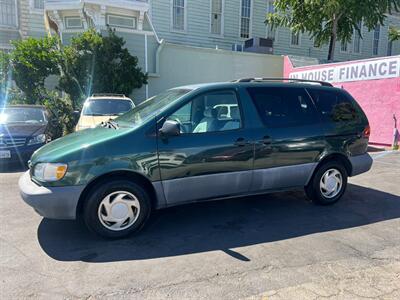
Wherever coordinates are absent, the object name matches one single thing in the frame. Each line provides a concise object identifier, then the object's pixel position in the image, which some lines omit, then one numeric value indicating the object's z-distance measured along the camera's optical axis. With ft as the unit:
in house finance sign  33.88
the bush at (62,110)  37.76
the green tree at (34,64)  40.55
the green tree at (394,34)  78.29
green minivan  11.75
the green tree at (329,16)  46.70
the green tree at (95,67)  41.70
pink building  34.19
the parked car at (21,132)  23.75
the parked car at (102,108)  28.40
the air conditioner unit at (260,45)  59.36
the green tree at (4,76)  41.19
